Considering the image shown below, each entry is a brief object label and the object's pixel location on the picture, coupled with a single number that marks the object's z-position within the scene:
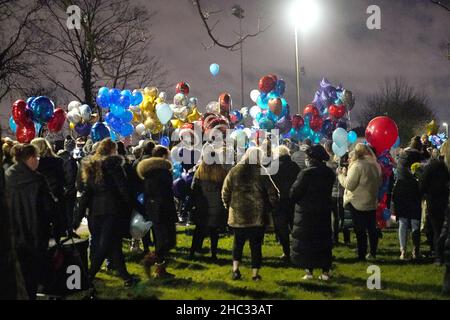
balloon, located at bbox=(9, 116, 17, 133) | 15.15
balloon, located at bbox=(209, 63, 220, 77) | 21.36
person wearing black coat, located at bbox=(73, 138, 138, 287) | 7.06
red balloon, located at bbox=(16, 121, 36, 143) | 13.20
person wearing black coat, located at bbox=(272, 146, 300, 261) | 9.35
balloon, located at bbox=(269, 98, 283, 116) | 16.31
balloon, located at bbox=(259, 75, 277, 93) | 16.55
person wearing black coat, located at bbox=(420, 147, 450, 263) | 8.48
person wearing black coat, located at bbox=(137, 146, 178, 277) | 7.99
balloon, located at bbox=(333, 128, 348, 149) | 12.86
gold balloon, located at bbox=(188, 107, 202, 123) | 18.59
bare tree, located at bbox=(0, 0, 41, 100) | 26.64
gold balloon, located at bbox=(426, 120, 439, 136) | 23.44
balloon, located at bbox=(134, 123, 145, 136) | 17.17
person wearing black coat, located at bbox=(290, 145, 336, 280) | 7.57
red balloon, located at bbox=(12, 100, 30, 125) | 13.34
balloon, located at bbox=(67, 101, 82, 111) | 16.58
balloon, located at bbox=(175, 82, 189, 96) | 18.47
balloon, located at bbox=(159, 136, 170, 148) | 16.78
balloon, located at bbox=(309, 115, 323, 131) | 17.25
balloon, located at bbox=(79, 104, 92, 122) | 16.03
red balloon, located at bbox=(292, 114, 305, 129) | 17.28
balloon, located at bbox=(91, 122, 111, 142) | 13.43
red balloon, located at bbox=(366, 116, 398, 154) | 10.77
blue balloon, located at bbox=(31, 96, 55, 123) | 13.53
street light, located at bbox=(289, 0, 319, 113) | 21.80
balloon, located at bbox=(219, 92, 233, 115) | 17.20
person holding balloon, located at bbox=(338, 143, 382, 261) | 8.90
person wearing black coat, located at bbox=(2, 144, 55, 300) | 6.01
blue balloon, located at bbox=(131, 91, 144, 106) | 15.62
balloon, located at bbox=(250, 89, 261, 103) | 17.82
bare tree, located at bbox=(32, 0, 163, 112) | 27.53
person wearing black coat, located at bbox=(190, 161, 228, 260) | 9.12
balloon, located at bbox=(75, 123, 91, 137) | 15.91
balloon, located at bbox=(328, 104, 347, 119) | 16.59
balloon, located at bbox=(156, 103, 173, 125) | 15.90
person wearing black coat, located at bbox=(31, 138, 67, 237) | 7.66
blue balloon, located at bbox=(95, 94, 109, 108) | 15.22
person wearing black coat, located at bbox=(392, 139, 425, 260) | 9.05
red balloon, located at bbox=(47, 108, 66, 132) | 14.70
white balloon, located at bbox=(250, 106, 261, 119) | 17.45
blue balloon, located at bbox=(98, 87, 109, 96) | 15.29
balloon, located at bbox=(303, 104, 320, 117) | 17.25
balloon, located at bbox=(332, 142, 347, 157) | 12.44
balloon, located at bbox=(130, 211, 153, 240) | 8.01
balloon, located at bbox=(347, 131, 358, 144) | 13.71
